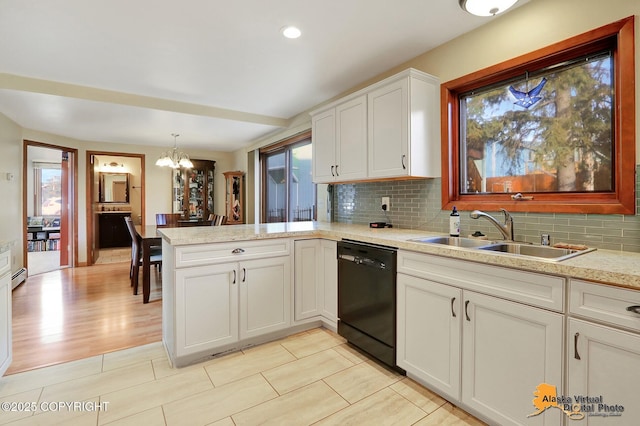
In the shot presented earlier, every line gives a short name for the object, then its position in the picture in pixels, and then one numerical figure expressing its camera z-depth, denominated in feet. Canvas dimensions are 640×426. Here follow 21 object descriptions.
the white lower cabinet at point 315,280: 8.67
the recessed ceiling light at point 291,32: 7.39
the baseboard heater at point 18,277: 13.41
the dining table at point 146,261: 11.57
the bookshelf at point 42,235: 23.73
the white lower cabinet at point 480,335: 4.35
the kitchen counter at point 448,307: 3.89
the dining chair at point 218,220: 16.70
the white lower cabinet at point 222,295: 7.06
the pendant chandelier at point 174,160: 16.03
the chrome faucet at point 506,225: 6.44
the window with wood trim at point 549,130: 5.36
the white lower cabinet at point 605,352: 3.62
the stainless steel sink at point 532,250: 5.37
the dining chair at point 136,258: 12.87
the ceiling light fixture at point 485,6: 5.92
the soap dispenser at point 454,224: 7.35
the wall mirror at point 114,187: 25.55
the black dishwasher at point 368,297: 6.72
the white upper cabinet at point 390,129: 7.78
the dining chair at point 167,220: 16.69
